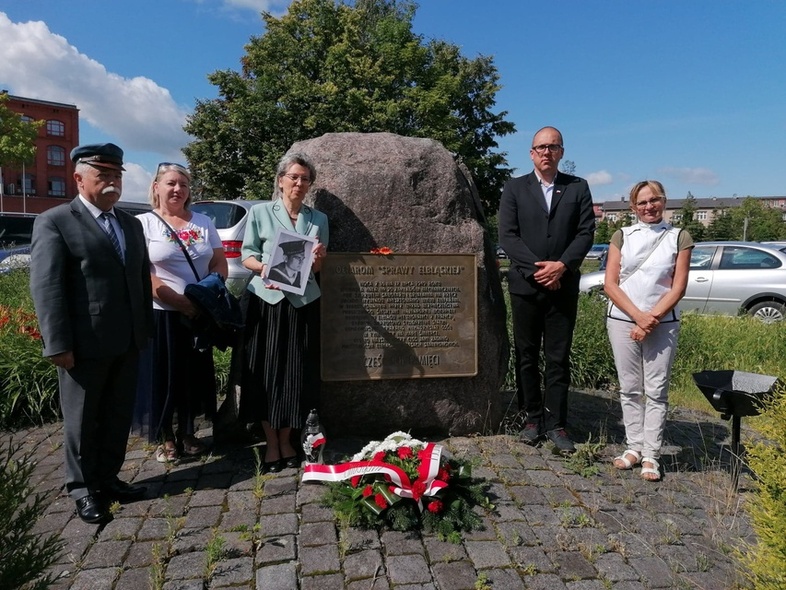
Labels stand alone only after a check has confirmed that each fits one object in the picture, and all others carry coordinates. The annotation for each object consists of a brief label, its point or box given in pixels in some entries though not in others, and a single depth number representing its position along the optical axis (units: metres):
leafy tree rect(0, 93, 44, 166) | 24.74
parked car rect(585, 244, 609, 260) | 40.32
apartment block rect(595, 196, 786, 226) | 96.47
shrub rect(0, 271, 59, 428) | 4.70
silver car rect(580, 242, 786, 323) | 9.28
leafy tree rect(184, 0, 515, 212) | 18.53
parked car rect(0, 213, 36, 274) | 11.32
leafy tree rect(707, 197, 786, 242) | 45.62
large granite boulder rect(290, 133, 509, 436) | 3.95
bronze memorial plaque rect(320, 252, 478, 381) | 3.91
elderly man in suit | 2.82
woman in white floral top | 3.46
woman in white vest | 3.56
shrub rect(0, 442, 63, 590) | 1.89
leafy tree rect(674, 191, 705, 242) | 37.47
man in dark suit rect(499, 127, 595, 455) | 3.84
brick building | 44.00
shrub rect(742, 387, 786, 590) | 2.00
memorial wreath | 2.93
